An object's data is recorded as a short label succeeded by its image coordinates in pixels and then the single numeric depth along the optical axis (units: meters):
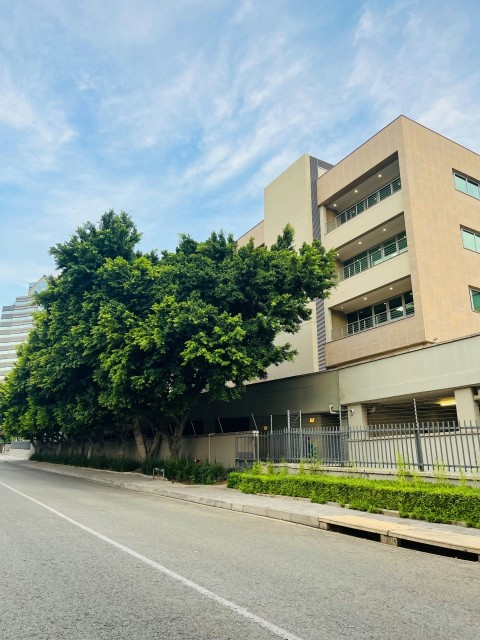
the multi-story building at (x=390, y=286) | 21.30
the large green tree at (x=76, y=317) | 23.86
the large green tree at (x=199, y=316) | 18.78
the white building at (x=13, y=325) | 161.12
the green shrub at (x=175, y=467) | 20.17
